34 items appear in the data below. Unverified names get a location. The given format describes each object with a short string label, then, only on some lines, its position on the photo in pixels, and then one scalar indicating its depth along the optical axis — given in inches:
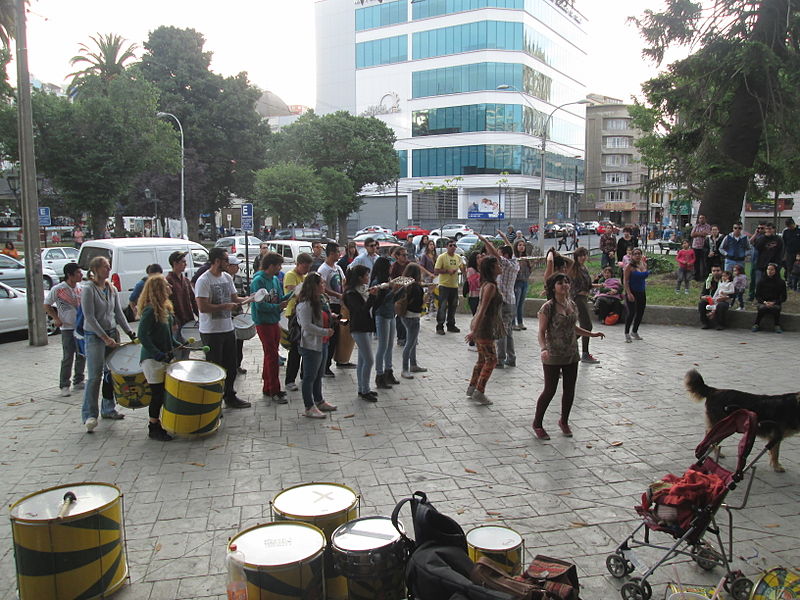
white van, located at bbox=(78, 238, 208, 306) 544.0
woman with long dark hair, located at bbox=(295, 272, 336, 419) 266.2
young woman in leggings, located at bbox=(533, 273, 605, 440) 244.2
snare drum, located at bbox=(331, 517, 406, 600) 128.4
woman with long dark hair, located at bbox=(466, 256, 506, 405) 284.0
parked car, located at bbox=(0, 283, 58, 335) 498.0
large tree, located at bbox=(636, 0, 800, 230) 627.8
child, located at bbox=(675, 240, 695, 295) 586.2
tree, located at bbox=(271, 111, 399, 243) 2007.9
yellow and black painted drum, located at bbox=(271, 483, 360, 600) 139.5
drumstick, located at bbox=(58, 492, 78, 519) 136.8
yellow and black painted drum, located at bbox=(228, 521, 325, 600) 124.1
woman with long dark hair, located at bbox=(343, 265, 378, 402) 302.0
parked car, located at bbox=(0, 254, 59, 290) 695.5
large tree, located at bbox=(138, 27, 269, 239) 1734.7
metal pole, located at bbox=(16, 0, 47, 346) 453.7
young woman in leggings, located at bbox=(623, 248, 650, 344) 413.4
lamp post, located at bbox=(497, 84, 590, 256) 1255.3
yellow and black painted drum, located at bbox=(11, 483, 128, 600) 135.3
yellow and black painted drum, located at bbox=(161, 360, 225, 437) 240.2
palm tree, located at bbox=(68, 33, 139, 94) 1958.7
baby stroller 142.7
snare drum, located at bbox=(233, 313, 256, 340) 345.1
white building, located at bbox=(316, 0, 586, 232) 2471.7
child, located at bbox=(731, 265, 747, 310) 483.5
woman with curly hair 244.4
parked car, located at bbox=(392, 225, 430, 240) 2004.2
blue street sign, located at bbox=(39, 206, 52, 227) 823.6
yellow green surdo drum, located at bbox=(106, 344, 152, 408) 252.2
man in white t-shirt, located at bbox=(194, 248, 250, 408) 272.5
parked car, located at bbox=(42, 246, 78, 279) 923.4
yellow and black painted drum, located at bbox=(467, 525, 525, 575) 136.3
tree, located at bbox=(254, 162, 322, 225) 1589.6
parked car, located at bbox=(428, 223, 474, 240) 1938.5
